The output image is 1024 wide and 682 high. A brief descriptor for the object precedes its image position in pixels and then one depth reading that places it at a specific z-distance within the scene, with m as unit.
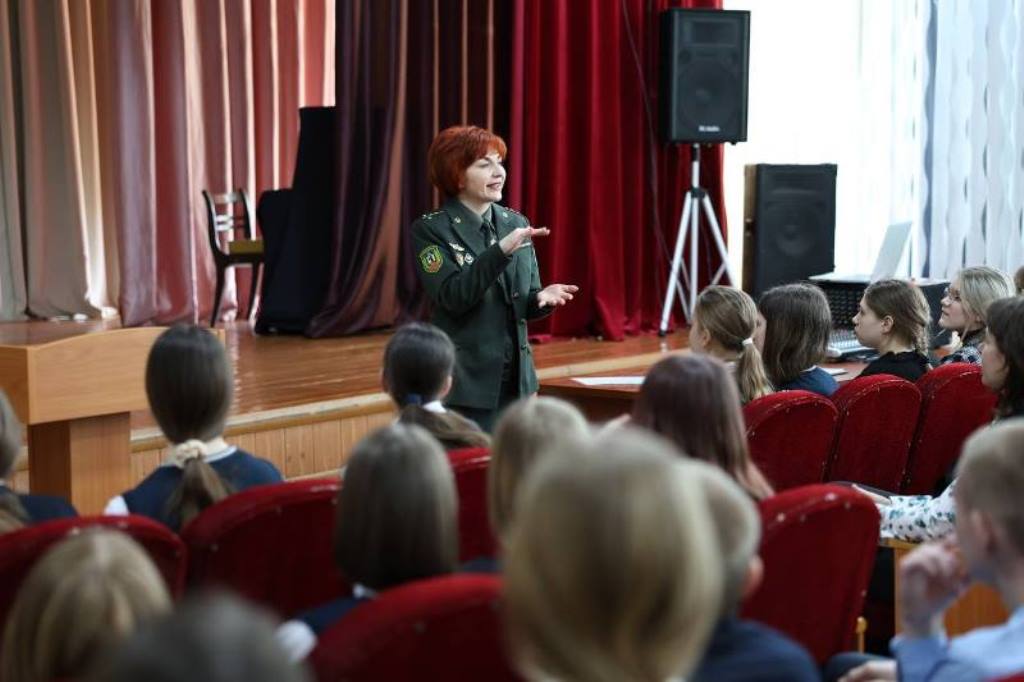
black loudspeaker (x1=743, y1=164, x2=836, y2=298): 7.60
